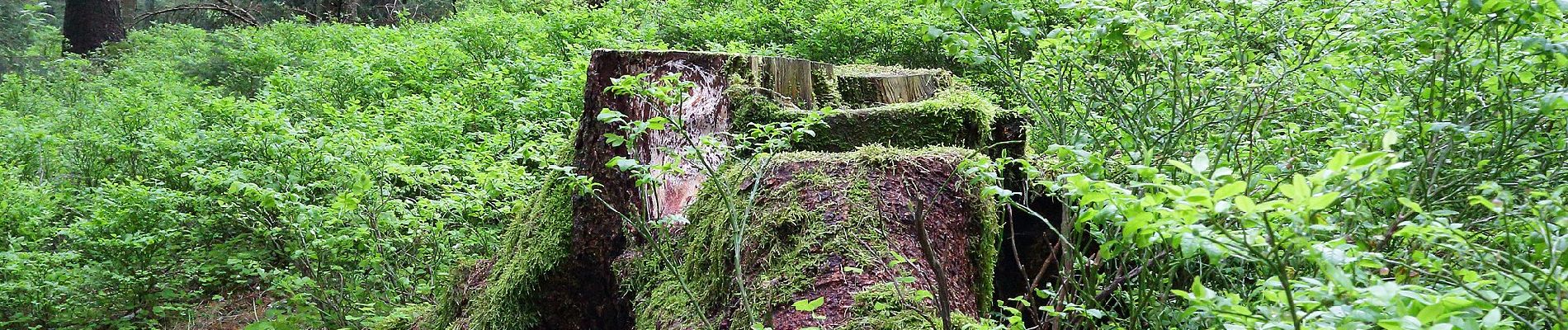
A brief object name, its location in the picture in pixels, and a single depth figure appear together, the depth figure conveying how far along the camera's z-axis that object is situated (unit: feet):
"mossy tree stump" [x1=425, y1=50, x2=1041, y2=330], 9.70
